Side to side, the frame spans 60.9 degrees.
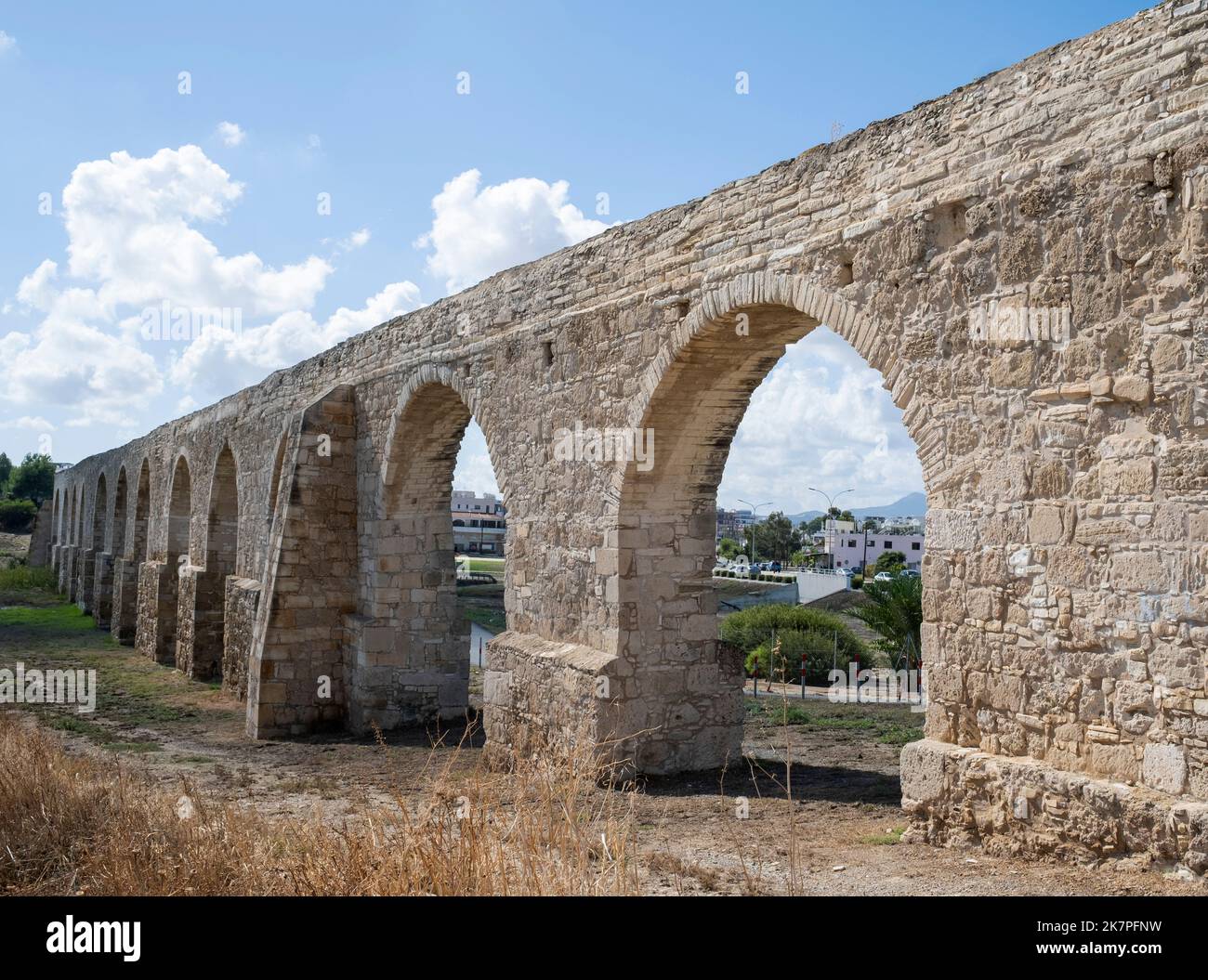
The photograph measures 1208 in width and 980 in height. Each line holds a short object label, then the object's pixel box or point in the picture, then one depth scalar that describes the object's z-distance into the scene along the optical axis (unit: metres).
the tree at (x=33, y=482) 62.16
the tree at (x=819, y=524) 90.69
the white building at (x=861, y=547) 69.06
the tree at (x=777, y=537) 74.12
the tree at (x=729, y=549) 72.71
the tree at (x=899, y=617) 14.32
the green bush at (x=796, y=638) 15.68
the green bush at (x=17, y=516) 56.81
